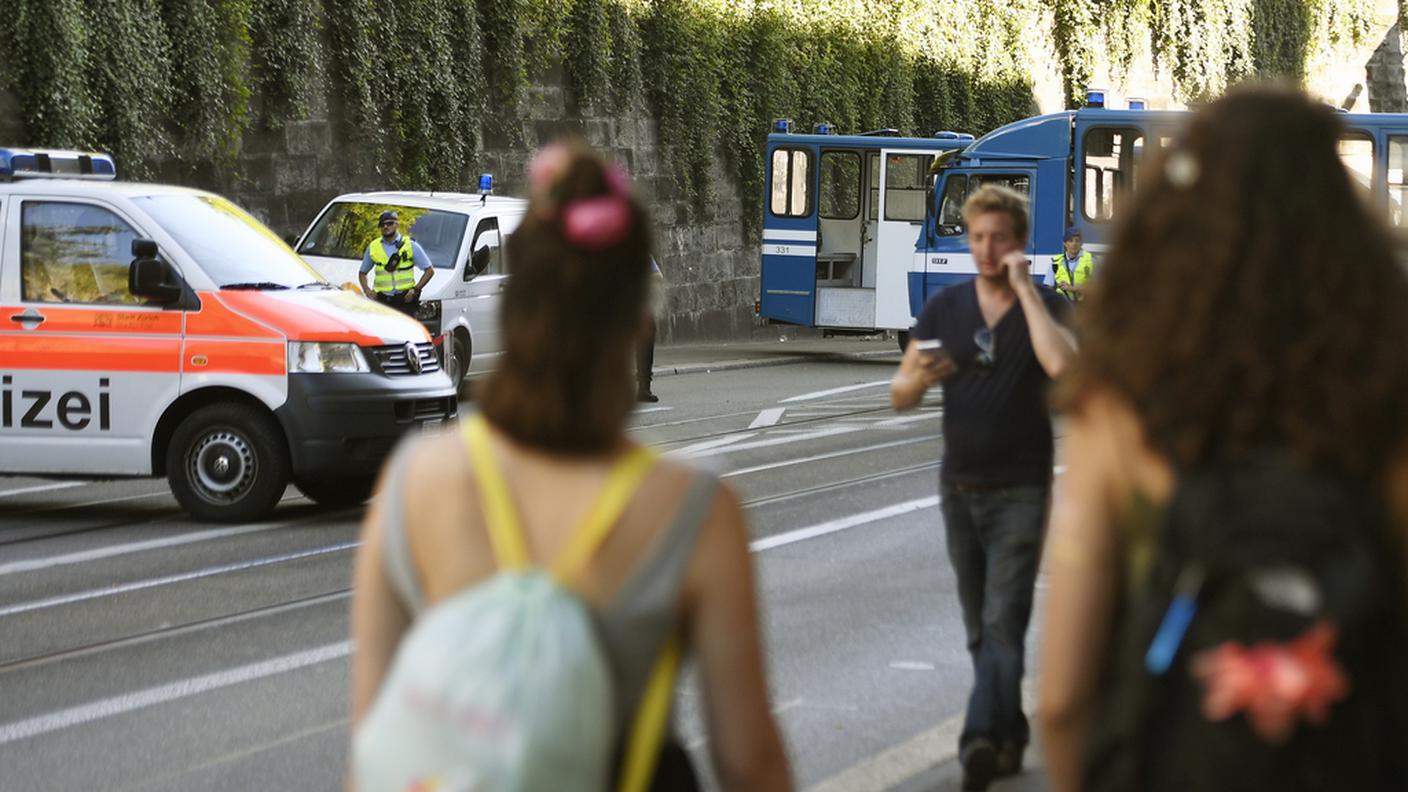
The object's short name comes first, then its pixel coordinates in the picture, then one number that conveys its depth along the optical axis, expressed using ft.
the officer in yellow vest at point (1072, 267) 77.51
